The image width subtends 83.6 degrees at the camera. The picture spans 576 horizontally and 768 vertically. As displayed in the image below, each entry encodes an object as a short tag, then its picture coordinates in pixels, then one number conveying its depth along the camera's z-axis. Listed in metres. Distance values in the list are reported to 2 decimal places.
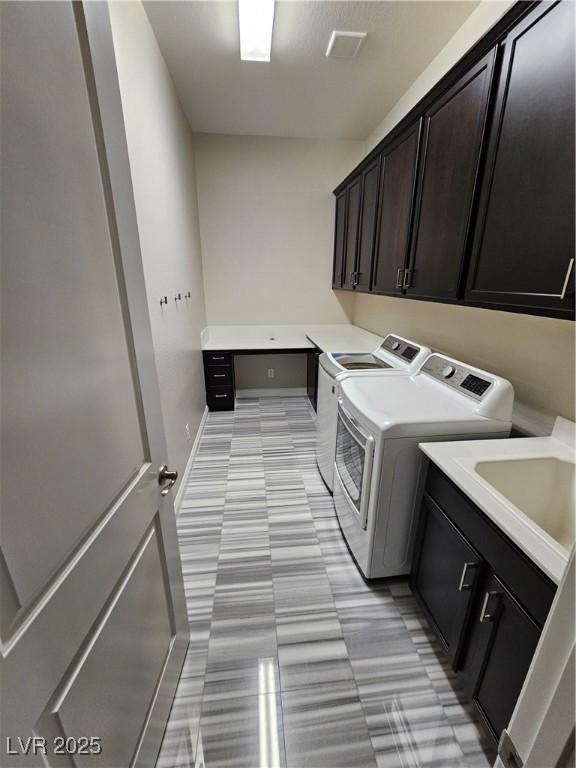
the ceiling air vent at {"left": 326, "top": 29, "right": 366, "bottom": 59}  1.92
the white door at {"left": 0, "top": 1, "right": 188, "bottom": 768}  0.48
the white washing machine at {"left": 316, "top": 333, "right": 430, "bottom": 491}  2.04
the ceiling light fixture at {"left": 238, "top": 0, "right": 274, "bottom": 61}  1.73
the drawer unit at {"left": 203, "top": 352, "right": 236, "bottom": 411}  3.57
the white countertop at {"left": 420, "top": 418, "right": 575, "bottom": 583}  0.82
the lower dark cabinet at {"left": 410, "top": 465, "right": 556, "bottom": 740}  0.87
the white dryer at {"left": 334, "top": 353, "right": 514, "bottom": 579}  1.40
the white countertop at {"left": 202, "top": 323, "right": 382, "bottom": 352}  3.47
